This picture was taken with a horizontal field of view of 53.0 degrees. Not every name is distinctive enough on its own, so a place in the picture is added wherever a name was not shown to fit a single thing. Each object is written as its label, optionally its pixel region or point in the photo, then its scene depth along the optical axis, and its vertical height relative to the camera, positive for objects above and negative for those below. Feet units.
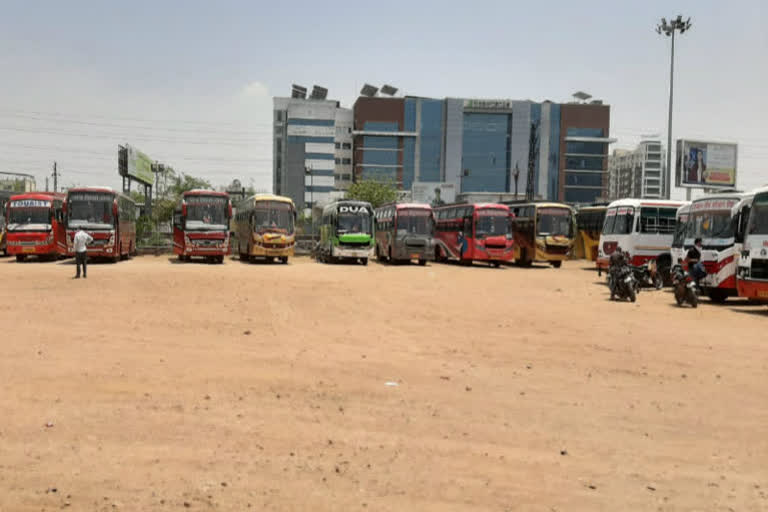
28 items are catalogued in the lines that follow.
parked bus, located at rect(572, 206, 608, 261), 136.46 -0.89
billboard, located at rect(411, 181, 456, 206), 317.63 +11.87
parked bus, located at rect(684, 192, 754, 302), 66.69 -0.95
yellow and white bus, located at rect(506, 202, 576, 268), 128.88 -1.21
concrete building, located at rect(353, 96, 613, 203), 386.73 +40.21
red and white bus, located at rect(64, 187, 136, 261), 110.01 -0.64
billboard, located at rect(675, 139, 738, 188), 202.49 +16.79
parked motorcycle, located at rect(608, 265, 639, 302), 67.46 -5.11
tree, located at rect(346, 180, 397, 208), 290.76 +10.27
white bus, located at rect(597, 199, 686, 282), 94.48 -0.33
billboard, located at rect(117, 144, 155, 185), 171.94 +11.32
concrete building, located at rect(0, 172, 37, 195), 298.15 +11.10
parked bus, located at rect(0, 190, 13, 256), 135.03 -0.65
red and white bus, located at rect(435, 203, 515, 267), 126.11 -1.94
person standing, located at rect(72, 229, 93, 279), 80.69 -3.86
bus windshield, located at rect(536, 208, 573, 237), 128.88 +0.26
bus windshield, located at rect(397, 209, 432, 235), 129.18 -0.48
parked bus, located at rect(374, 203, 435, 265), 127.95 -2.06
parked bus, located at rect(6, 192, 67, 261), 119.34 -2.47
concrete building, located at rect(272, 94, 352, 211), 383.86 +38.14
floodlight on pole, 148.26 +38.66
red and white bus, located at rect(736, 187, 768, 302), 59.06 -1.86
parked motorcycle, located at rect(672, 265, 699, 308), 63.00 -5.00
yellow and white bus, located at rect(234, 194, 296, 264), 120.67 -1.46
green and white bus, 125.08 -1.84
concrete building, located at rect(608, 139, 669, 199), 639.76 +49.37
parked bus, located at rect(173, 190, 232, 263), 116.98 -1.07
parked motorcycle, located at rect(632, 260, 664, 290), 80.84 -5.43
